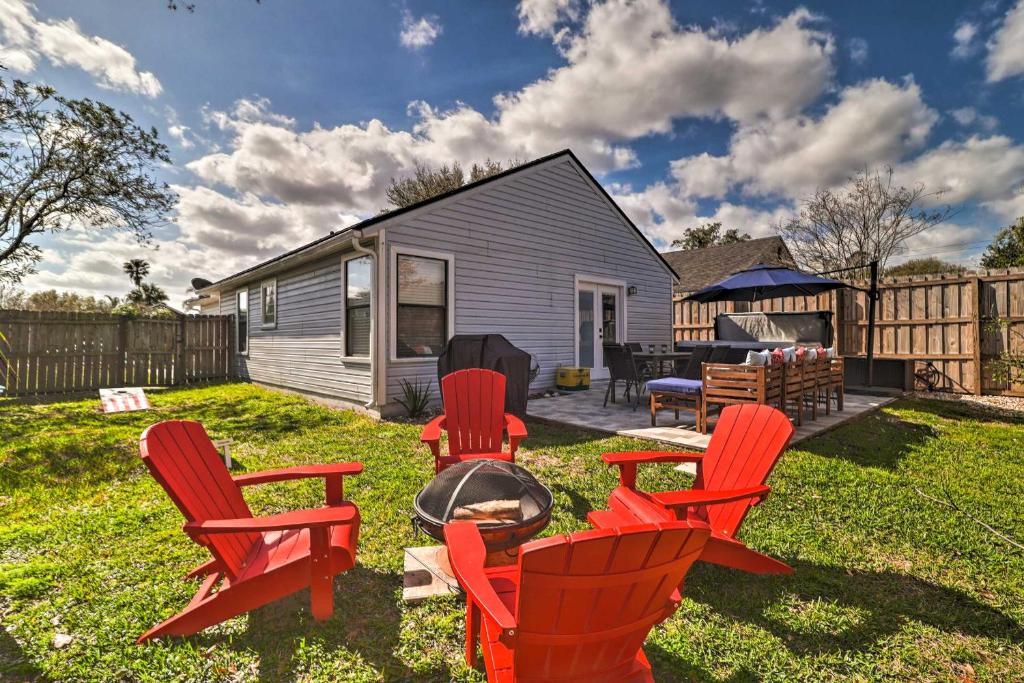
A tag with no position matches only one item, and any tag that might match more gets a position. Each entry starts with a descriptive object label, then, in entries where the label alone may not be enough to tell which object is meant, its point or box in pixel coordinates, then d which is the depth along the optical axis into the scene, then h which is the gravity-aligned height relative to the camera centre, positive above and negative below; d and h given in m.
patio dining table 7.07 -0.26
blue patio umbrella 7.40 +1.02
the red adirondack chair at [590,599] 0.91 -0.63
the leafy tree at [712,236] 33.09 +8.35
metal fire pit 1.87 -0.79
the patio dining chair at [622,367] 6.75 -0.43
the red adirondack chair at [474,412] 3.63 -0.63
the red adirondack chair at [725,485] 1.89 -0.72
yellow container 8.90 -0.82
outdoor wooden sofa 4.89 -0.58
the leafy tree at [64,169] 9.71 +4.20
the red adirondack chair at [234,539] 1.65 -0.90
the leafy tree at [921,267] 22.67 +4.21
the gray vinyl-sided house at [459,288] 6.91 +1.06
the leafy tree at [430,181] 21.02 +8.07
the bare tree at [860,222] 15.02 +4.59
